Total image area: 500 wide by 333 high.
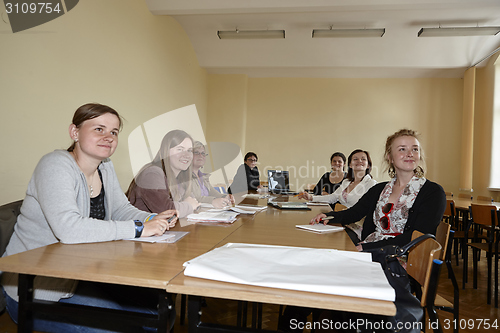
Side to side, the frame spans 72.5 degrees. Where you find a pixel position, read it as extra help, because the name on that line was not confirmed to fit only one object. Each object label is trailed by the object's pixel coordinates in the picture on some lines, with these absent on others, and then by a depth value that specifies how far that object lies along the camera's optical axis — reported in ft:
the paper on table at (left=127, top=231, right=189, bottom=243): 4.32
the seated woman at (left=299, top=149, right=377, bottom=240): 11.25
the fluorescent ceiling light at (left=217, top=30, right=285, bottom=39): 19.90
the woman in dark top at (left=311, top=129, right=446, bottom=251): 6.06
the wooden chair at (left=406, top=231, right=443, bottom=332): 4.05
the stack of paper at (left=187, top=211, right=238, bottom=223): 6.19
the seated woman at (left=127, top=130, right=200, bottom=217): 6.84
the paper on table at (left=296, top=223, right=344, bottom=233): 5.65
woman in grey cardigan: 3.93
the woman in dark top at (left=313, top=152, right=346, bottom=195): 15.83
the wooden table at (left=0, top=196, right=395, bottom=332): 2.54
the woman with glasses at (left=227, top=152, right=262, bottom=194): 17.84
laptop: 15.06
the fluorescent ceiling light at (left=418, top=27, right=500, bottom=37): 18.48
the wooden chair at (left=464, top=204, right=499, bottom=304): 10.18
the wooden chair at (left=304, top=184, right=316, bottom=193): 16.53
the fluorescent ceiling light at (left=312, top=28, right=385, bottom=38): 19.35
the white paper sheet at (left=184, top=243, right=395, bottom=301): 2.61
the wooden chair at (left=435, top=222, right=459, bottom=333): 5.21
